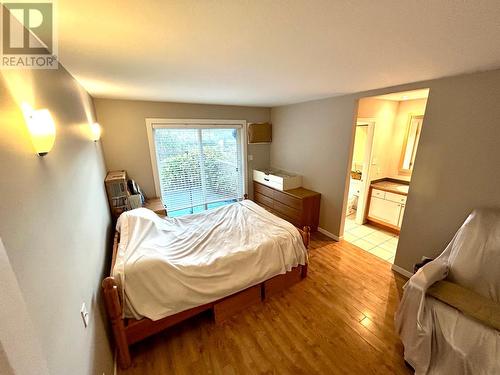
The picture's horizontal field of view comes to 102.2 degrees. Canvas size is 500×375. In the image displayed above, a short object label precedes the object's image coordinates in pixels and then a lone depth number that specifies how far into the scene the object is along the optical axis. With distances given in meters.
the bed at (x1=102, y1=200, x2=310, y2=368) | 1.67
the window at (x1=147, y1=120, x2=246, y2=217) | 3.62
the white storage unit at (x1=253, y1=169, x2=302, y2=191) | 3.84
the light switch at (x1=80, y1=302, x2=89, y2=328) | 1.16
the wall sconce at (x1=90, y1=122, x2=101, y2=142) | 2.41
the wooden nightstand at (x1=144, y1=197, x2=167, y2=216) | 3.14
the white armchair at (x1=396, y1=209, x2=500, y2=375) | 1.29
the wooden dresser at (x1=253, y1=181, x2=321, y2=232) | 3.54
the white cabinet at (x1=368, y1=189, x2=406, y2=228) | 3.48
